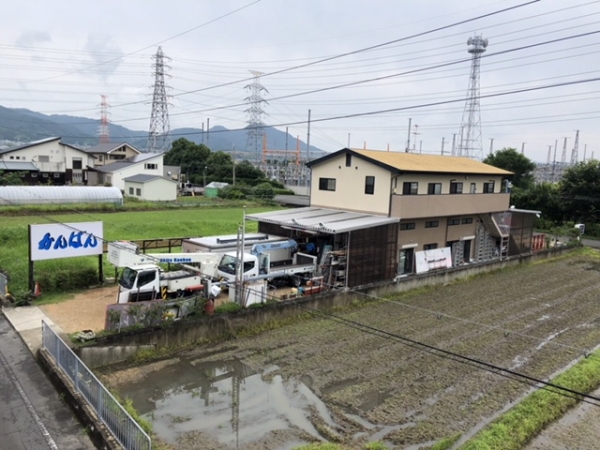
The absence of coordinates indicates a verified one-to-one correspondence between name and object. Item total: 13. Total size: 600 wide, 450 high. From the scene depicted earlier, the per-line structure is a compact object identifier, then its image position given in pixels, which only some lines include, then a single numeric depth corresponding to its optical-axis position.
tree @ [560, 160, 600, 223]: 39.19
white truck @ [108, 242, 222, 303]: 15.32
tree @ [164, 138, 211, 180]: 74.31
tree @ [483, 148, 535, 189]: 53.59
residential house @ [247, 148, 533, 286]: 20.02
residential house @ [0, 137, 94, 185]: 52.00
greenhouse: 37.22
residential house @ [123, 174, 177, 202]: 46.56
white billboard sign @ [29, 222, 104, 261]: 16.16
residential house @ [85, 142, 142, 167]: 62.81
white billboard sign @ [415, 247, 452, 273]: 23.58
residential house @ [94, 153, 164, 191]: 52.66
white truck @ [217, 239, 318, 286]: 17.42
